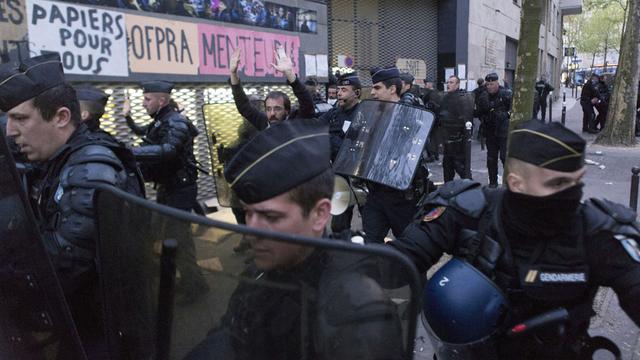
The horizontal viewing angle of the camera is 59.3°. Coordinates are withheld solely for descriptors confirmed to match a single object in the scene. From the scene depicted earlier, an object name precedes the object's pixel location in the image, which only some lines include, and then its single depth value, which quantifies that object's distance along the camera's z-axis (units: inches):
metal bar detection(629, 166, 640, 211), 226.8
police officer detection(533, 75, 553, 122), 665.0
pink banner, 334.0
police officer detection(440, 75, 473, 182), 321.1
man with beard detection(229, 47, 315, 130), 196.1
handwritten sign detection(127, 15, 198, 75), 290.7
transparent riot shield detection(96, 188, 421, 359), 37.0
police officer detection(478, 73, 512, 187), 332.8
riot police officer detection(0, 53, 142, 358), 66.6
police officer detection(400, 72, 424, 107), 302.0
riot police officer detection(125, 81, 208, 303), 176.9
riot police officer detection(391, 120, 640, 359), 72.5
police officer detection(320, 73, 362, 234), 189.5
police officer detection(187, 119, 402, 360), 37.7
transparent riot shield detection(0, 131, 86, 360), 57.0
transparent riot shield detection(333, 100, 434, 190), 151.6
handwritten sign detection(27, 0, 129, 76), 247.3
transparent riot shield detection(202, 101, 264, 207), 214.7
